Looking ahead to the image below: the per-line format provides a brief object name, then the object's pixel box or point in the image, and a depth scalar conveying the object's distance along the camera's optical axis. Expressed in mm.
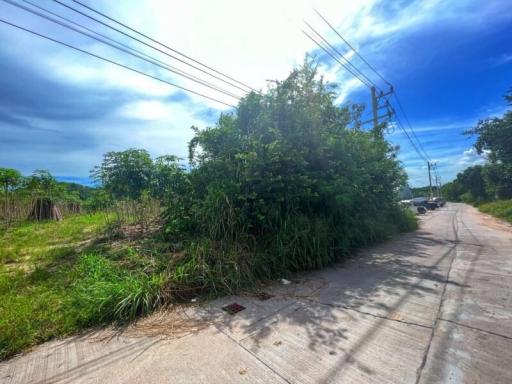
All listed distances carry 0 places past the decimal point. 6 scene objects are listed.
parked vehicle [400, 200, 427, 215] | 18078
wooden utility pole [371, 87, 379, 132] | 10031
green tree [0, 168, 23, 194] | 9094
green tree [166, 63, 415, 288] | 3479
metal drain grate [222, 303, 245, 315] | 2479
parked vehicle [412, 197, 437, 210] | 24359
